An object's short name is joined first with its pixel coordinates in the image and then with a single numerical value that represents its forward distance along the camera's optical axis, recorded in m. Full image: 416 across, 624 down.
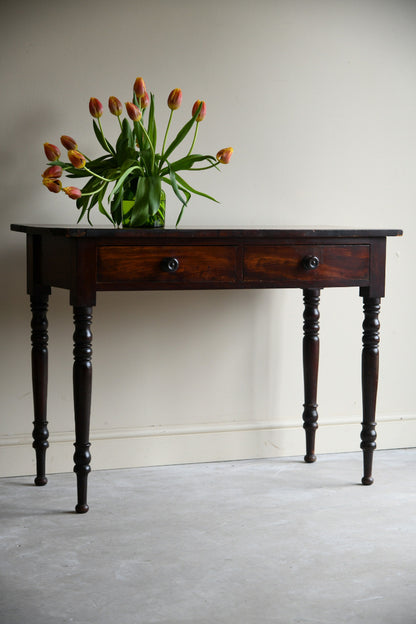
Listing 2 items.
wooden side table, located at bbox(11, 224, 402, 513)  2.25
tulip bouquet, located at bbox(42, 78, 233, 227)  2.37
